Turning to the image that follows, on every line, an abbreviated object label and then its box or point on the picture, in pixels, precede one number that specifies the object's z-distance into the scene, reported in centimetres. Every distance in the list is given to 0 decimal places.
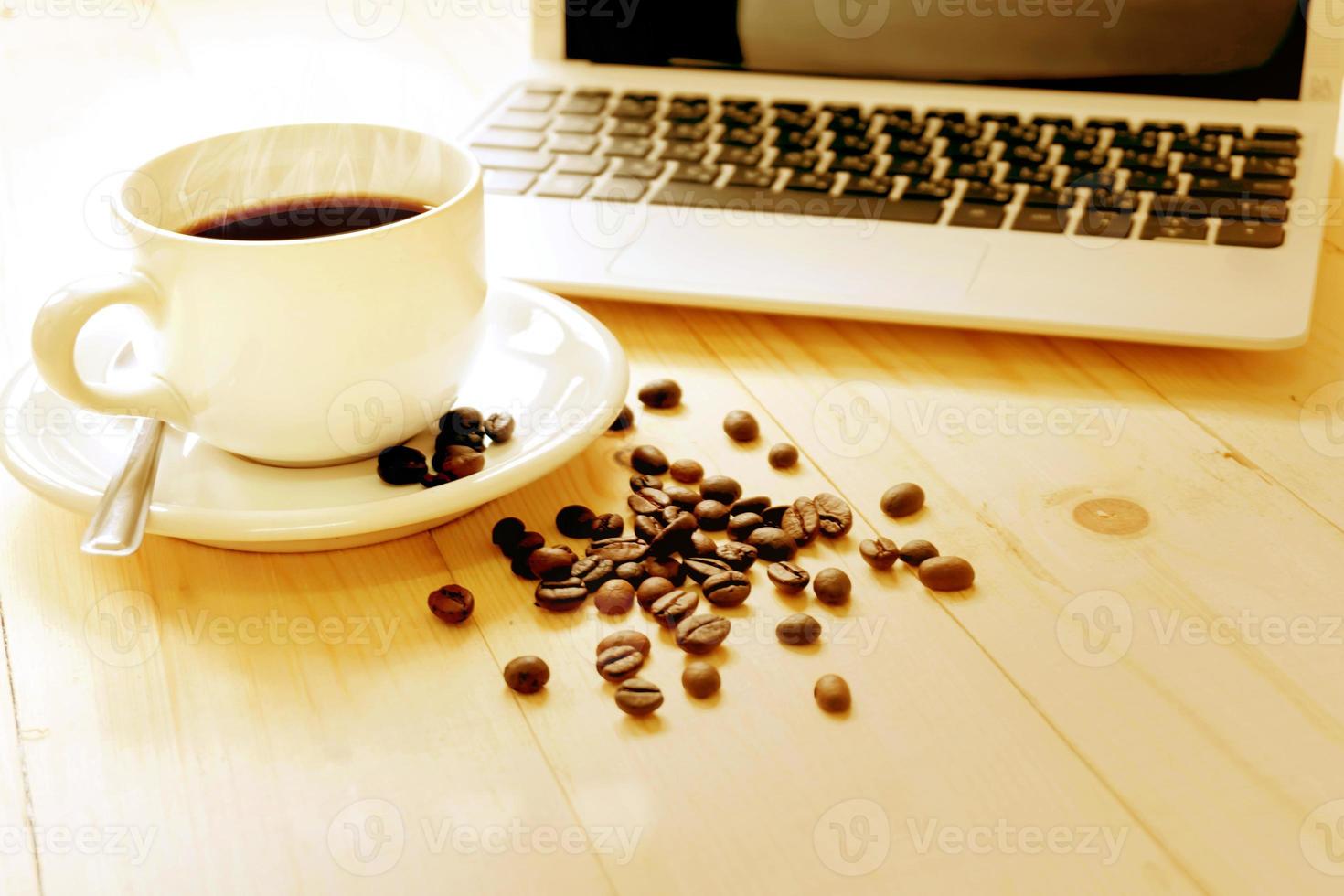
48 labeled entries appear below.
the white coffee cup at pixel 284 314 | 67
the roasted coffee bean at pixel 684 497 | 75
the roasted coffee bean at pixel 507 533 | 71
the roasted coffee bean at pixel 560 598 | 67
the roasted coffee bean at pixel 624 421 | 83
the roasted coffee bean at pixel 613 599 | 67
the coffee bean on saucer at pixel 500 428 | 76
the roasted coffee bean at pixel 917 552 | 69
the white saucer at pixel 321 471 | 67
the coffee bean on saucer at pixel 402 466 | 72
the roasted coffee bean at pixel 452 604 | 66
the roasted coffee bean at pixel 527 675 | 62
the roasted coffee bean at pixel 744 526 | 73
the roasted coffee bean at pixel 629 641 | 64
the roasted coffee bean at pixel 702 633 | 64
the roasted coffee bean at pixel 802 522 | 72
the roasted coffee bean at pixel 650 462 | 78
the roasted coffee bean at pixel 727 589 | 67
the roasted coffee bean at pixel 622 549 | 71
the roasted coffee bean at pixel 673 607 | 66
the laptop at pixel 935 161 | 91
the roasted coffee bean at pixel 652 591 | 68
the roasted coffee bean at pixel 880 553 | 69
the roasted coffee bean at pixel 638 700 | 60
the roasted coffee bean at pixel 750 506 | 74
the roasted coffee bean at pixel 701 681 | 61
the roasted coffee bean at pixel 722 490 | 76
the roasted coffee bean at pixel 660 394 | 86
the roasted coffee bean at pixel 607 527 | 73
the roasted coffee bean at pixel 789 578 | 68
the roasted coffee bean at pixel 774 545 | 70
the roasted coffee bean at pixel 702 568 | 69
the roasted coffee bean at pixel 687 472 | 78
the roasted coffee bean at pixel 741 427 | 81
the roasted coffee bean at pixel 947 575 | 68
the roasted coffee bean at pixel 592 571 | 69
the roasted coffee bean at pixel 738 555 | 70
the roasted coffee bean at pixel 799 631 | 65
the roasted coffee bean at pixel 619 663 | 62
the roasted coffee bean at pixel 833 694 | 60
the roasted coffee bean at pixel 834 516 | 73
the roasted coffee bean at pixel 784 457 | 79
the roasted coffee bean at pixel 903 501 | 74
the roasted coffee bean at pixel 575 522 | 73
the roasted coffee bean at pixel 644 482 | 77
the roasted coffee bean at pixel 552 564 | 69
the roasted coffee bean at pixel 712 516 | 74
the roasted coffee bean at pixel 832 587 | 67
